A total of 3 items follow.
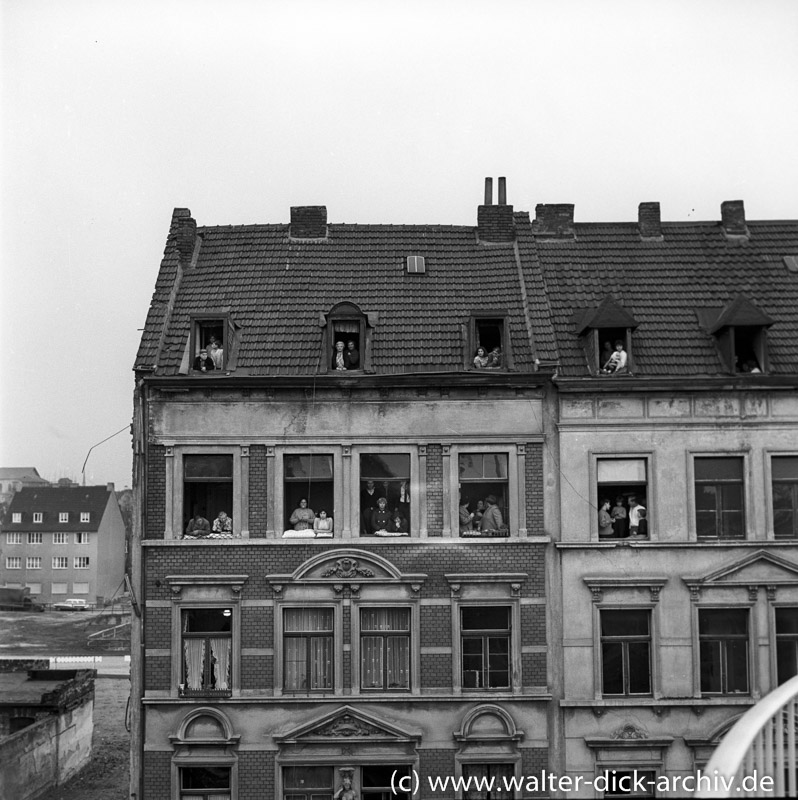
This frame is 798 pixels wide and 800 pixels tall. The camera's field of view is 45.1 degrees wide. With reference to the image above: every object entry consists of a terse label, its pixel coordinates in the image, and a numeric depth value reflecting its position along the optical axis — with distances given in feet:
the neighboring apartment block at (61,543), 246.27
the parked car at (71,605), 228.84
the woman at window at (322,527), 65.98
